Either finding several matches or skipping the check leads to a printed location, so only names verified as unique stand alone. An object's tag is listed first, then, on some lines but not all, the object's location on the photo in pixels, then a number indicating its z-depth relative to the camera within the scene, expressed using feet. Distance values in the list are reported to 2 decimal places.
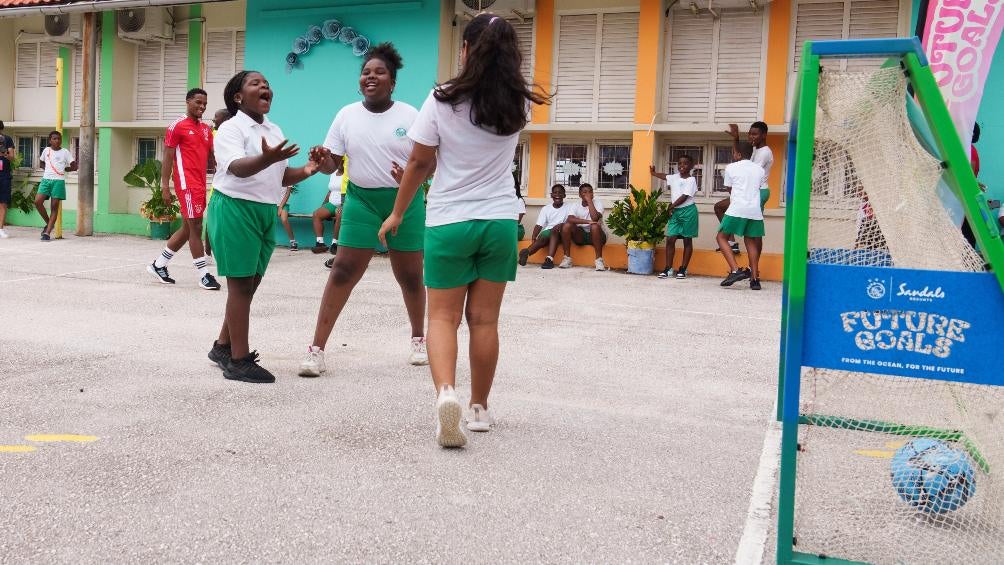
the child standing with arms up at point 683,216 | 38.27
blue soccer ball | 9.60
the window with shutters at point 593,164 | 44.09
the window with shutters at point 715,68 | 40.93
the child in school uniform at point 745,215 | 34.81
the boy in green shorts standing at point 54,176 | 47.73
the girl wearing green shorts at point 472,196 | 12.14
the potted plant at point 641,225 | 38.86
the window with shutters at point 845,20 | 38.70
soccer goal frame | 8.15
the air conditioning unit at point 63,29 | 54.85
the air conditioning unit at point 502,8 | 43.83
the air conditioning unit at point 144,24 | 51.90
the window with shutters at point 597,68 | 43.14
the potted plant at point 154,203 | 47.47
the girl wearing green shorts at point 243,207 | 16.22
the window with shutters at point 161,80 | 53.36
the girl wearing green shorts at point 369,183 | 16.81
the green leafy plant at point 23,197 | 55.88
